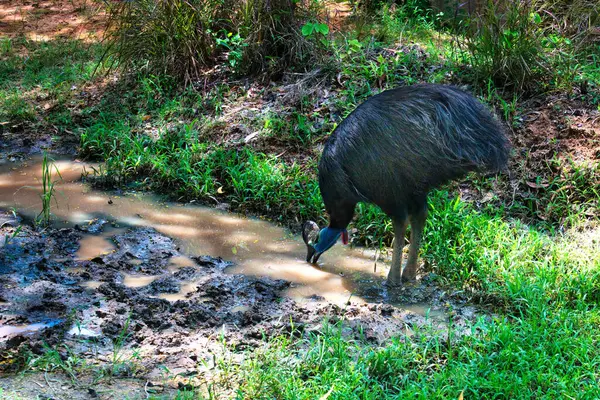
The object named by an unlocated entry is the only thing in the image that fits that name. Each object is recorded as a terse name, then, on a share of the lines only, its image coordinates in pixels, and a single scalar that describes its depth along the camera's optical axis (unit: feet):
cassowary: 14.24
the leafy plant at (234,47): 24.27
